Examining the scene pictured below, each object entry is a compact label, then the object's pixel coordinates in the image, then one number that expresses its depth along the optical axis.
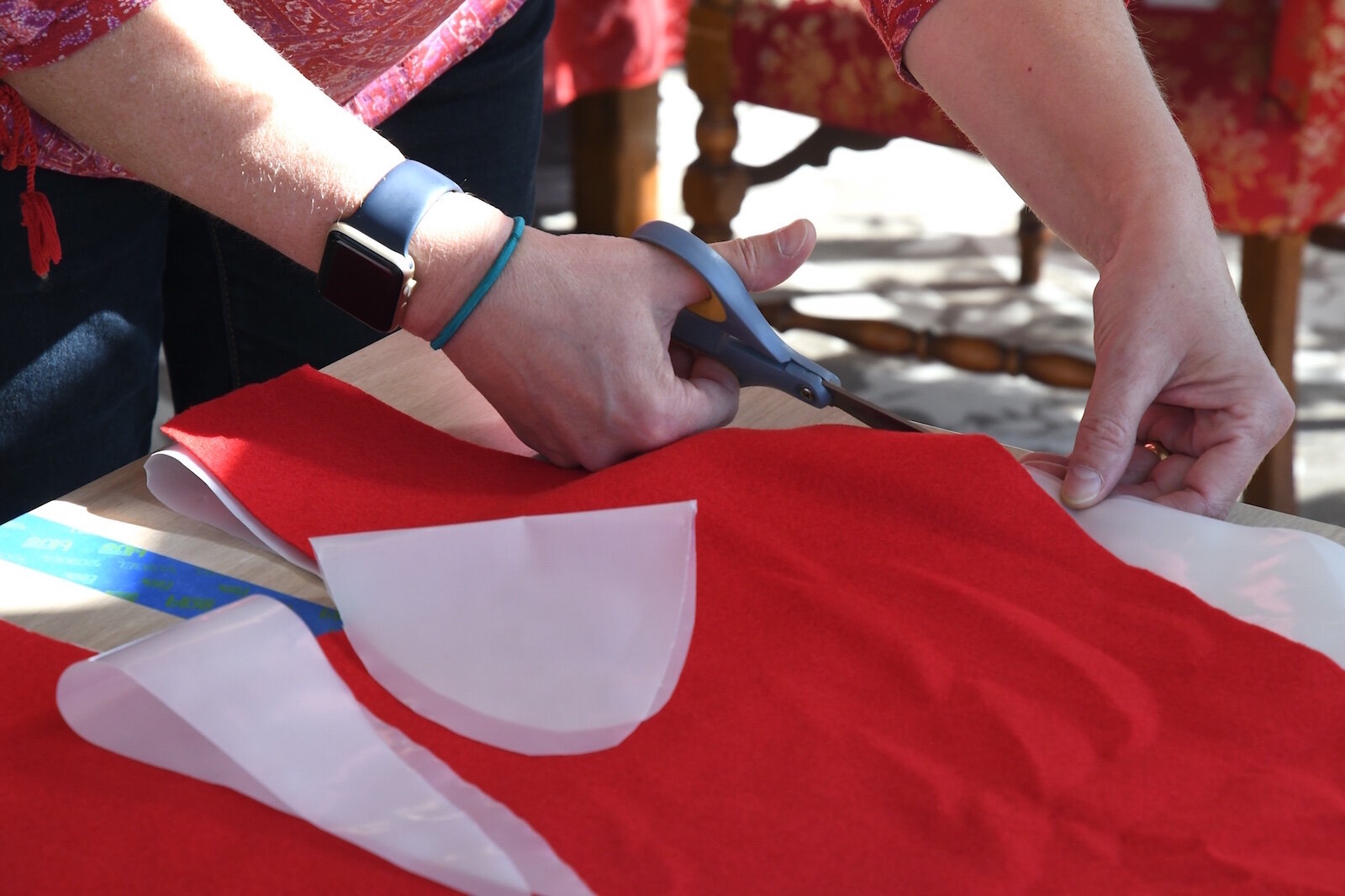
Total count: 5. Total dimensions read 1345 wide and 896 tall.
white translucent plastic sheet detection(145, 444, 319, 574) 1.56
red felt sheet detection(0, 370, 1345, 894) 1.41
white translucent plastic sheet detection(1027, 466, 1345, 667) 1.50
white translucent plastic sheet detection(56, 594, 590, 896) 1.41
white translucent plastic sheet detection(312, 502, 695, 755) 1.46
